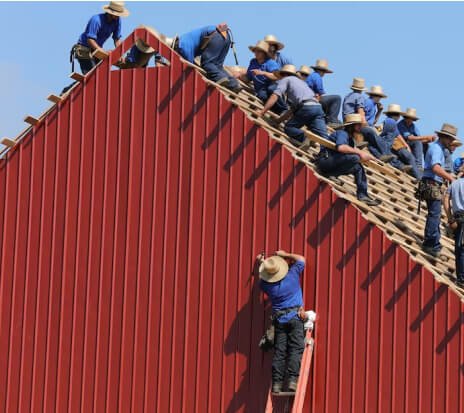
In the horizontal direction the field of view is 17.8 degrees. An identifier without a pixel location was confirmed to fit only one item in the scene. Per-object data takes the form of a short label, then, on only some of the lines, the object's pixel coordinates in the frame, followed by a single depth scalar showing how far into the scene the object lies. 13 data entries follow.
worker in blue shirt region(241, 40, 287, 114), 25.41
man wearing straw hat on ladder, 21.16
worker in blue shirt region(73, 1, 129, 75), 24.83
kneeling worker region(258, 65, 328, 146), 23.36
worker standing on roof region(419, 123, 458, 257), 22.11
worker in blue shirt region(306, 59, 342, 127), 28.30
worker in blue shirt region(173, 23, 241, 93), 23.95
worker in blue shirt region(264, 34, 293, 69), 26.17
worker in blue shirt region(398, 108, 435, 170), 29.14
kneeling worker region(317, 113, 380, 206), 21.98
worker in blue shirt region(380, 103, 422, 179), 28.45
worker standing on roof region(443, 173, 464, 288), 21.41
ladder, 20.88
